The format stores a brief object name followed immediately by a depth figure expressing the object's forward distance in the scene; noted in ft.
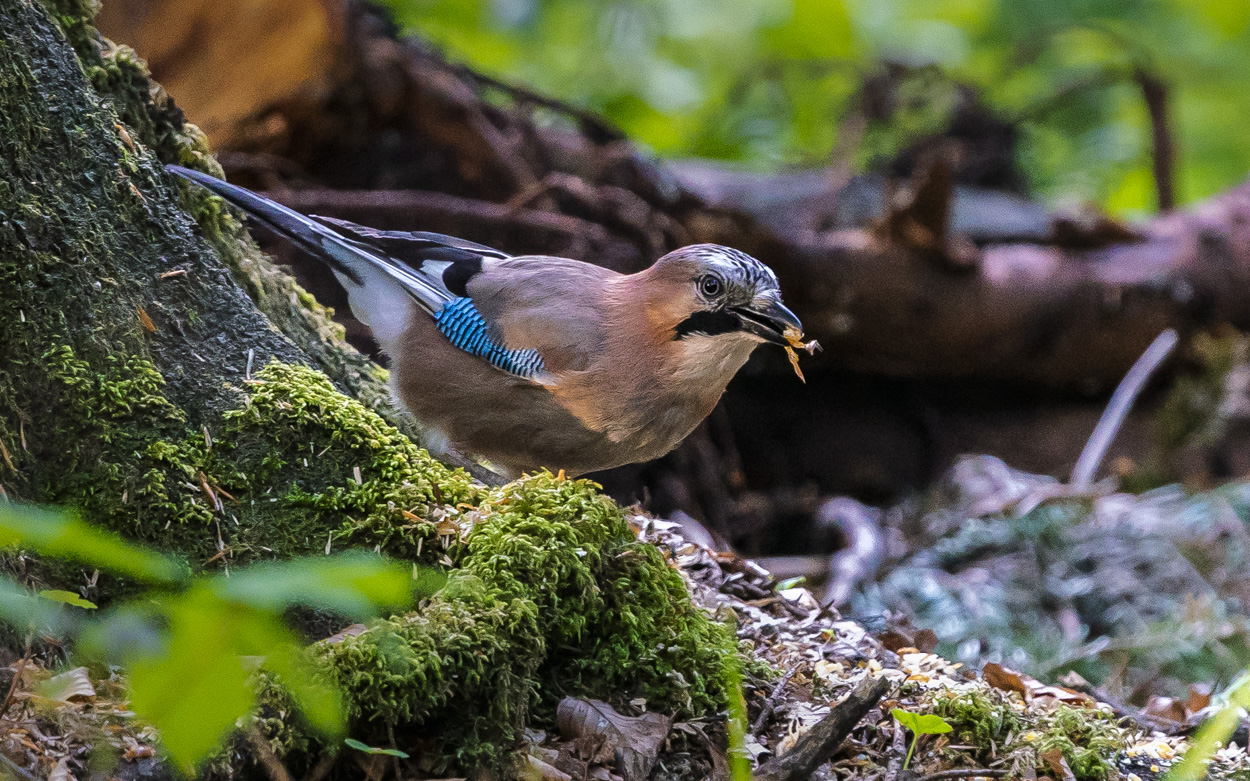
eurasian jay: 22.71
